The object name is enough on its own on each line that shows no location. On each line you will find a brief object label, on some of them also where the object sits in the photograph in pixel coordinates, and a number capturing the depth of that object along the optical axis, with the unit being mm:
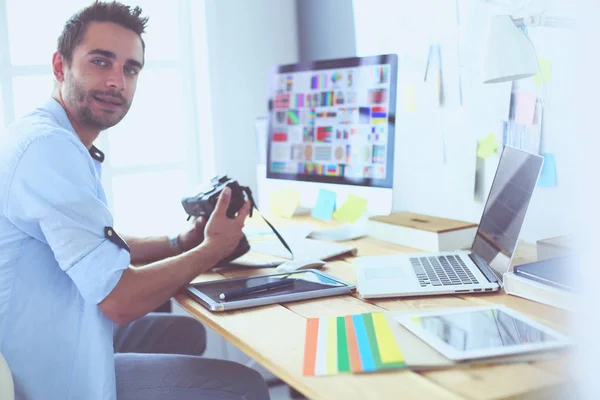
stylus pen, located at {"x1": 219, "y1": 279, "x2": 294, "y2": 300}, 1271
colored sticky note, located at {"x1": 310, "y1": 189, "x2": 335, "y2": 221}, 1943
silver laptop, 1284
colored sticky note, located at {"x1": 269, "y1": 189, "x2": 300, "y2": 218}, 2076
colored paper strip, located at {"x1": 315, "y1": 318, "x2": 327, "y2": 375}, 916
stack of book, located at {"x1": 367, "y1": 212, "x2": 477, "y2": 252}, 1618
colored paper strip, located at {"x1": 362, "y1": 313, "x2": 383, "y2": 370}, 916
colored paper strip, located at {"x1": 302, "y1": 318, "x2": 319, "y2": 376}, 923
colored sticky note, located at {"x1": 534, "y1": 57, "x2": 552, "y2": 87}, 1603
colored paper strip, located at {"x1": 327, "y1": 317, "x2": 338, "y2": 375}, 915
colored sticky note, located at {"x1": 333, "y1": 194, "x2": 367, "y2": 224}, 1812
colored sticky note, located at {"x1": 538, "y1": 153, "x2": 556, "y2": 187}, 1641
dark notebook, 1134
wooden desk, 834
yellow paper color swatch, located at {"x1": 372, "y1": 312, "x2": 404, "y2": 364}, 923
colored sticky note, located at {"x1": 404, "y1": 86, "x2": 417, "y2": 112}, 2098
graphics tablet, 1263
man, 1208
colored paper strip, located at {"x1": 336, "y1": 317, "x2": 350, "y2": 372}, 913
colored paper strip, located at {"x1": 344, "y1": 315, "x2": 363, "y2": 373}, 908
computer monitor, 1744
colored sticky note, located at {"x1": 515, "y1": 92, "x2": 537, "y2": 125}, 1662
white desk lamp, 1372
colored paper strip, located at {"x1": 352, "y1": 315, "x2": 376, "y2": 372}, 909
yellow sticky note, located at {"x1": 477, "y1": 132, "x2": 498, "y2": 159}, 1797
